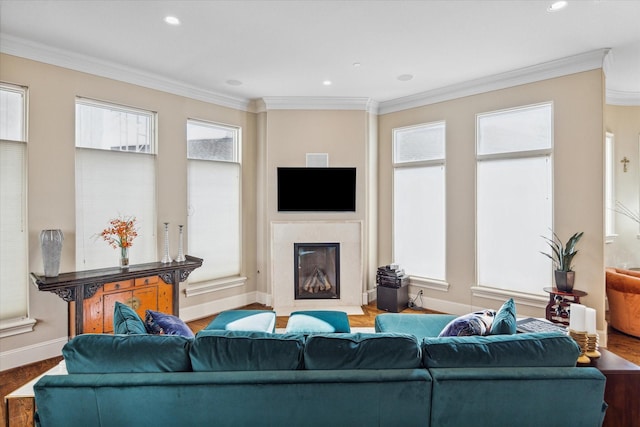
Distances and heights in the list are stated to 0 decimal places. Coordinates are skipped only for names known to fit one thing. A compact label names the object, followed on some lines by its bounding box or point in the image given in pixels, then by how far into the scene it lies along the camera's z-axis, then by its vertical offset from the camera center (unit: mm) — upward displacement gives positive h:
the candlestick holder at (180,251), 4070 -478
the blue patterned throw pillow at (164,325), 2131 -710
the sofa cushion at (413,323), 2842 -961
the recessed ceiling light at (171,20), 2865 +1553
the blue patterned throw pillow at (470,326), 2088 -705
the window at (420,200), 4879 +136
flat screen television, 4984 +288
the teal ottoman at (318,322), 2887 -961
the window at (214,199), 4648 +147
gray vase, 3172 -373
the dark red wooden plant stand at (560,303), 3568 -966
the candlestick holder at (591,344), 2012 -767
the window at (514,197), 4023 +147
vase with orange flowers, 3605 -269
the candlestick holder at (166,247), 3977 -422
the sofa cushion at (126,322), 1979 -648
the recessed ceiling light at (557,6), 2668 +1550
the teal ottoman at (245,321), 2855 -943
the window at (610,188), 4980 +299
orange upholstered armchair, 3848 -1020
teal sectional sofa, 1601 -795
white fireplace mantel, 4977 -707
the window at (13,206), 3184 +32
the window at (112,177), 3682 +354
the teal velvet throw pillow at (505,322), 2014 -657
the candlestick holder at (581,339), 2010 -739
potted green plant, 3615 -574
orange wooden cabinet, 3270 -897
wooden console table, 3113 -772
